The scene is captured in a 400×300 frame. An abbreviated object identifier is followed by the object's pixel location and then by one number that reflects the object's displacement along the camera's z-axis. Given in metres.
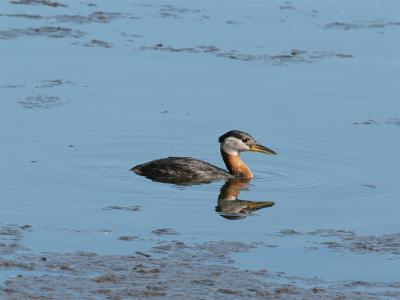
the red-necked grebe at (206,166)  16.47
